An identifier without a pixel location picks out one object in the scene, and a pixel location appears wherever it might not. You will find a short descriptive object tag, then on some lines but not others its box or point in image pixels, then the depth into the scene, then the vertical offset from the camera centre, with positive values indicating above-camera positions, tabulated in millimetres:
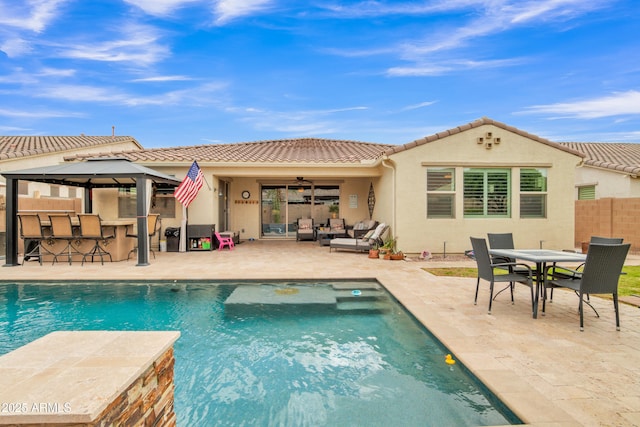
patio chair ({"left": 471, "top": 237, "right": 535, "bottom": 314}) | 4988 -852
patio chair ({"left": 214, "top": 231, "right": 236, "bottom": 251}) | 12745 -1193
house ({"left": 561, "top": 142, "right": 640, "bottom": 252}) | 12328 +506
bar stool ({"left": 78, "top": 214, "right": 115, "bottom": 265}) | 9336 -687
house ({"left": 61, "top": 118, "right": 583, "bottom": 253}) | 10727 +676
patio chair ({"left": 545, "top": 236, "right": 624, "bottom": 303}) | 5059 -888
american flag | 11062 +699
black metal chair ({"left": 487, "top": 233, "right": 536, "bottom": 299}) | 6324 -582
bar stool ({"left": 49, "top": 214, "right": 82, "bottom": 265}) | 9234 -682
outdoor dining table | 4787 -672
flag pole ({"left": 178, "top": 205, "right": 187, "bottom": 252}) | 12125 -928
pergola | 9078 +801
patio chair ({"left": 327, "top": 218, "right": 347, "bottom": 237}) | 14992 -656
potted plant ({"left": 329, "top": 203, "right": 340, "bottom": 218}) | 16469 -54
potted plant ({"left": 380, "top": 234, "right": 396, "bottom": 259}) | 10414 -1155
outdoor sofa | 11172 -1070
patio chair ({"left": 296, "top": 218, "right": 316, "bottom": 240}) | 15945 -966
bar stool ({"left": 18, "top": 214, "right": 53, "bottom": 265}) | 9312 -633
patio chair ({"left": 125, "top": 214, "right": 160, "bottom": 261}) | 9914 -541
